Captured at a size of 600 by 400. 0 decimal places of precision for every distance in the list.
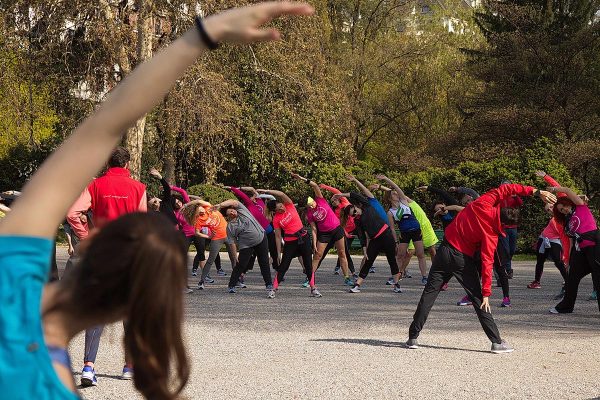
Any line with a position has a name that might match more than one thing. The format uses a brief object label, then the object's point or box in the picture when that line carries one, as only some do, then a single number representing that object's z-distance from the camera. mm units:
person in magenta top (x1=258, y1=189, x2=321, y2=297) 15180
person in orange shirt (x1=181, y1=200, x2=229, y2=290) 16672
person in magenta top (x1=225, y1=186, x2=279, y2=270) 17156
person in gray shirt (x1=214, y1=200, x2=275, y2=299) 14836
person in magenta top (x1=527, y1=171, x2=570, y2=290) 15583
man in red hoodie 9422
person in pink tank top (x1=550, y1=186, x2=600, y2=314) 12336
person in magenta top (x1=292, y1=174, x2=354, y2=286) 16516
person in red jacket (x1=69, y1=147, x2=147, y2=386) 7383
